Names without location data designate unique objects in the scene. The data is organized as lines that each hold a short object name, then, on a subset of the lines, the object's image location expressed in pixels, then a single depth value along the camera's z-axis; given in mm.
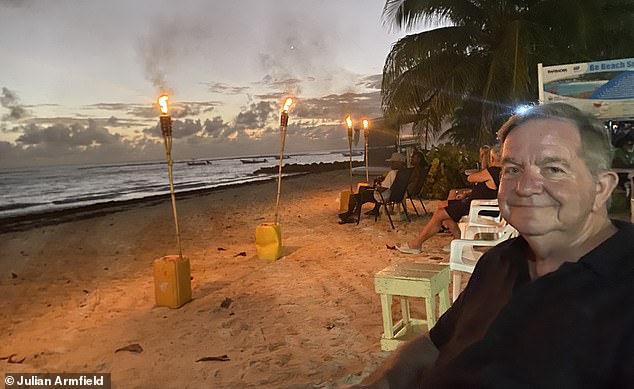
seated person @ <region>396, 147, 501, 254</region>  5551
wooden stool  3086
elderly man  1135
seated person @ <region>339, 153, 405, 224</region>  8023
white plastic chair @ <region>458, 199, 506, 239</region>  4305
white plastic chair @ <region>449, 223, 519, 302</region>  3361
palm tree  9562
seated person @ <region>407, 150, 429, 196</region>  8828
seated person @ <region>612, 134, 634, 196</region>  5464
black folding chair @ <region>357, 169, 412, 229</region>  7953
